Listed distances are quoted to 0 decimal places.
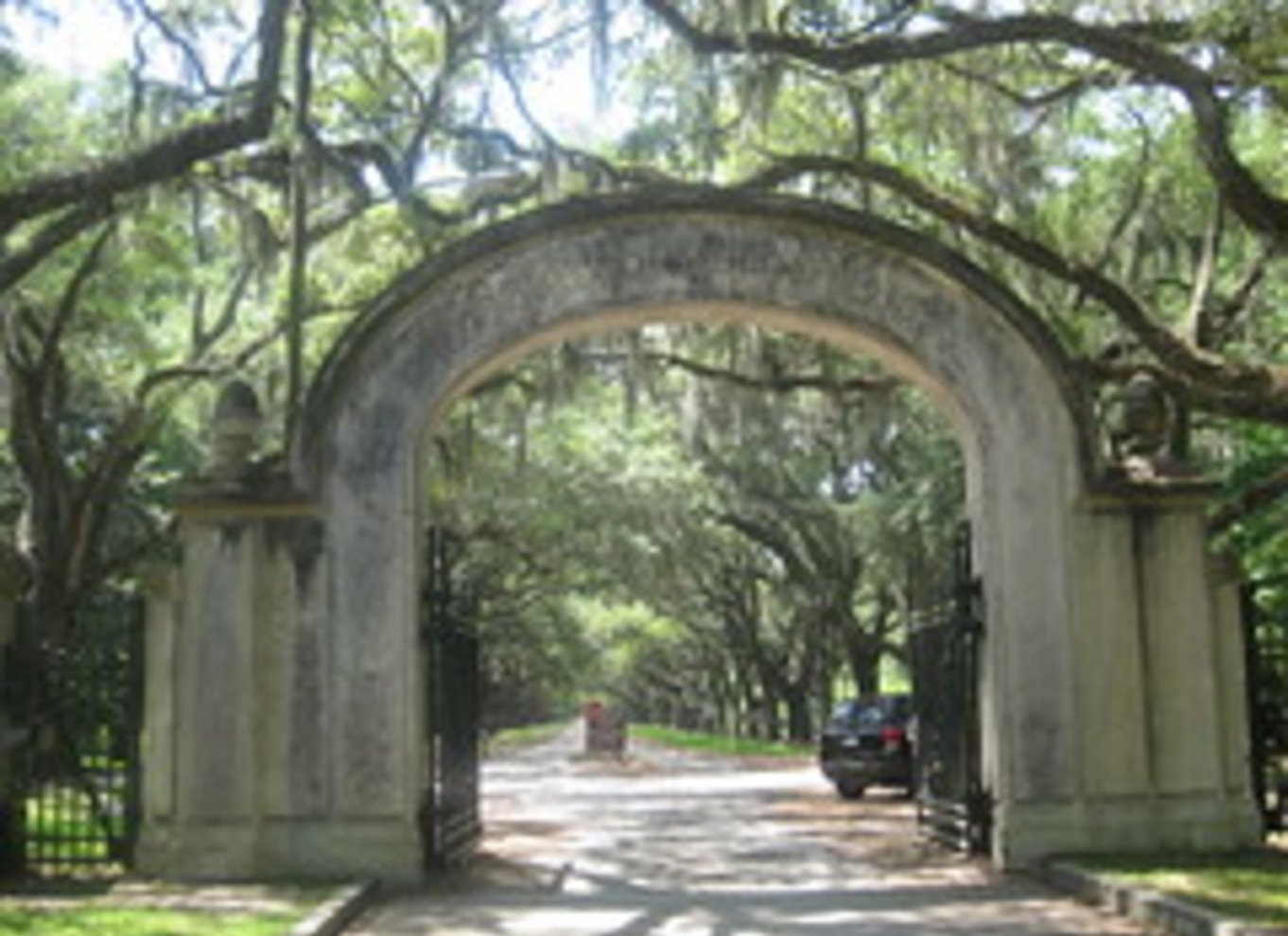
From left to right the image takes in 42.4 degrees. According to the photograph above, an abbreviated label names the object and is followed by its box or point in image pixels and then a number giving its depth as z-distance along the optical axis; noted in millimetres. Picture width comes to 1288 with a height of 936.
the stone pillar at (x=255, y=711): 12195
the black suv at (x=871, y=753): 22328
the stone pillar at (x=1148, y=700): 12469
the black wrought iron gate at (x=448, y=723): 13141
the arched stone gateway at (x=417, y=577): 12336
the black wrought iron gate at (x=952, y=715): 13320
